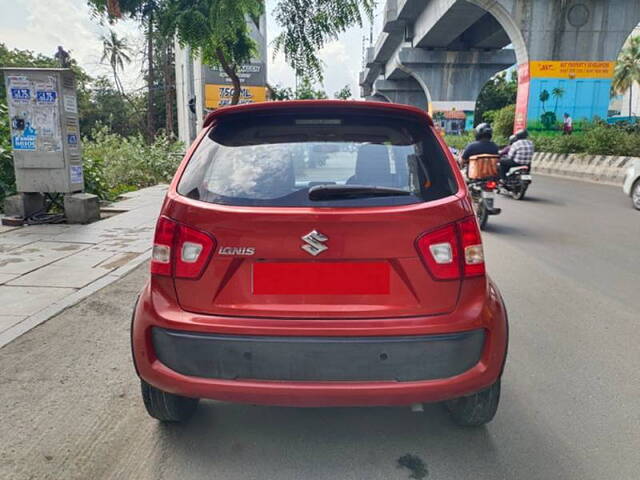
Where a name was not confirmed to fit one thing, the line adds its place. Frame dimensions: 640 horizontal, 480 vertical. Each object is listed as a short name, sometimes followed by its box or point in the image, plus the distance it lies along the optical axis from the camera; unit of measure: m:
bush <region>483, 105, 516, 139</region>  35.30
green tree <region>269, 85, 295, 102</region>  51.12
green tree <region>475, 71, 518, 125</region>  70.06
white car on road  10.94
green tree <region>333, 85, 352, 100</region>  79.49
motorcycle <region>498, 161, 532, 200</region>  12.03
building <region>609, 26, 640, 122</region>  66.89
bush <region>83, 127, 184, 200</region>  13.28
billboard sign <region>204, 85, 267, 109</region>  26.56
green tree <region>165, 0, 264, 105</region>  9.72
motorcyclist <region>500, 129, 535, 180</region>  11.80
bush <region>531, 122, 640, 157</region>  16.66
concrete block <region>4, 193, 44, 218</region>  8.41
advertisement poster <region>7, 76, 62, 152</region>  8.04
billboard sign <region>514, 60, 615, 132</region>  24.47
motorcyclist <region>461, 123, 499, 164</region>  9.30
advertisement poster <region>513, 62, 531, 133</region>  24.88
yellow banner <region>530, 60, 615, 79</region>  24.48
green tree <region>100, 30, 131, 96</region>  45.39
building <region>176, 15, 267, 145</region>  26.28
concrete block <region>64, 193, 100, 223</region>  8.49
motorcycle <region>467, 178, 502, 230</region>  8.45
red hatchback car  2.17
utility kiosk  8.04
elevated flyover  24.06
